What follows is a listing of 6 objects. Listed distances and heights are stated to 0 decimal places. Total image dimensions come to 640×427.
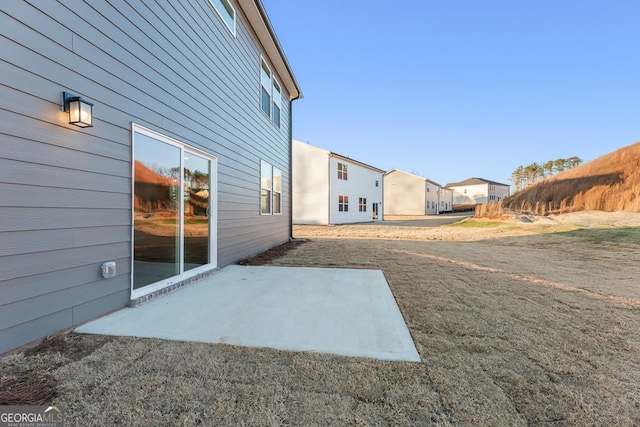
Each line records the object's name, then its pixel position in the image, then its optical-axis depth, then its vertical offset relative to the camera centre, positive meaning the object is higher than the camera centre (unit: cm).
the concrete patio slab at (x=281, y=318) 222 -109
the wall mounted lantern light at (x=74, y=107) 228 +87
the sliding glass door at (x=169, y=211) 320 -2
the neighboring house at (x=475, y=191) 4803 +380
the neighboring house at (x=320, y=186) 1922 +180
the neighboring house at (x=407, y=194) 3441 +224
